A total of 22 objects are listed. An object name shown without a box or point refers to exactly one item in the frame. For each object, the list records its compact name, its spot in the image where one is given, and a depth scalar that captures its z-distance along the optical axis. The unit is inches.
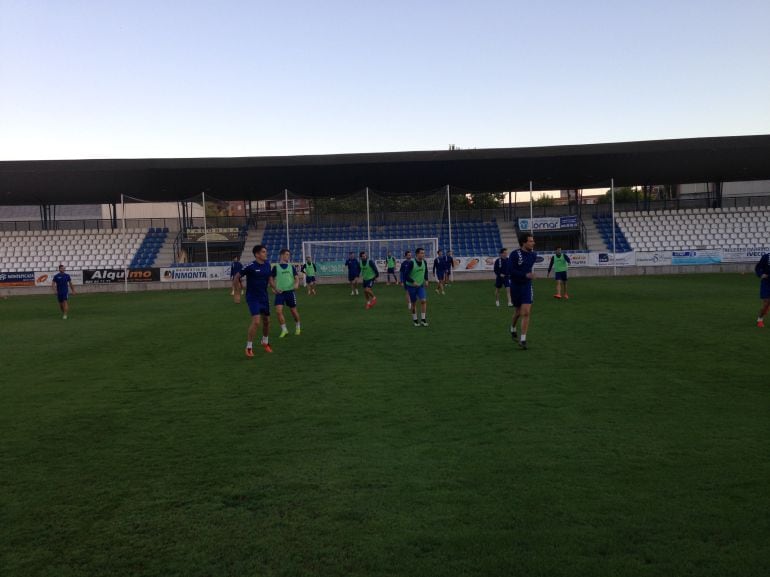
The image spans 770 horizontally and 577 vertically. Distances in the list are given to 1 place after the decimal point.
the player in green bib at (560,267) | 890.7
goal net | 1561.3
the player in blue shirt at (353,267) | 1091.8
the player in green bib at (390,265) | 1338.6
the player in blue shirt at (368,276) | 803.5
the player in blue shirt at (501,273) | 799.5
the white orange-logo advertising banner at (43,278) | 1517.0
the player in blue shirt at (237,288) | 452.1
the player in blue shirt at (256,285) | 459.8
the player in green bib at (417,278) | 610.9
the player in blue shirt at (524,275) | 448.5
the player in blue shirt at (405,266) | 634.0
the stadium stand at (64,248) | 1640.1
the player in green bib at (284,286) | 562.6
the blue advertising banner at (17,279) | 1517.0
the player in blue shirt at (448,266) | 1112.2
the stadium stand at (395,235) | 1684.3
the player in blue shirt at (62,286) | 820.6
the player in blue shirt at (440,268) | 1074.1
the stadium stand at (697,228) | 1676.9
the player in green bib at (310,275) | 1190.3
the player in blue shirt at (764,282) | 534.6
